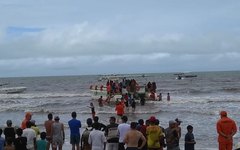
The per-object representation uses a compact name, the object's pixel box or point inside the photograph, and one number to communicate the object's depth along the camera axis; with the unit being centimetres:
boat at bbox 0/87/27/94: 7494
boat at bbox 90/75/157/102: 3453
